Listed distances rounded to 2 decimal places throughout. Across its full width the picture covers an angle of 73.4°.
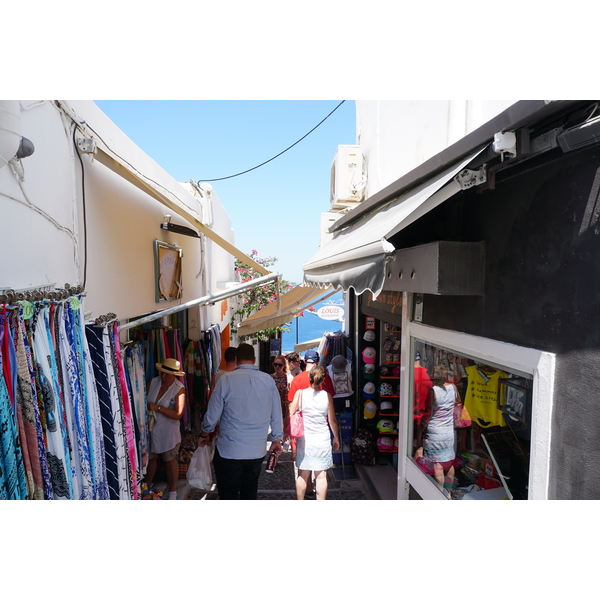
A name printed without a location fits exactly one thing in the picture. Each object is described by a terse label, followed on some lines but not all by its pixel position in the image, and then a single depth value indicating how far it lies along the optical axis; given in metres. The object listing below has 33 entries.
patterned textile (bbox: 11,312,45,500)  2.07
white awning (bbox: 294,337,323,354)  14.36
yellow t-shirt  2.91
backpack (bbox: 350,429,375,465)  6.64
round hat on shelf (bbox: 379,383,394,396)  7.06
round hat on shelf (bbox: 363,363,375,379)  7.39
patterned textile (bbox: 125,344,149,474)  4.57
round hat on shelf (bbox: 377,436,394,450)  6.79
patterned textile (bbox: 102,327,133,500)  2.98
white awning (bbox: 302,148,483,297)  2.07
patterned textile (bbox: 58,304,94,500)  2.50
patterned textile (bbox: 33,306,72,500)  2.25
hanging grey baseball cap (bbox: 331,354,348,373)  7.32
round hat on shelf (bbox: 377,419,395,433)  6.86
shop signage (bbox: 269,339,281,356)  13.94
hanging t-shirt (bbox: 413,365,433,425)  3.97
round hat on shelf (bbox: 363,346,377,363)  7.42
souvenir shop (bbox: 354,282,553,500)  2.54
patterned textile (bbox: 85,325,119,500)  2.93
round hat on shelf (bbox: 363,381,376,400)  7.25
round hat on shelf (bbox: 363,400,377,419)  7.11
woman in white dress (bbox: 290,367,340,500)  4.91
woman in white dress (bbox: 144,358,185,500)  4.99
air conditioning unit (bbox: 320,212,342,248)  8.18
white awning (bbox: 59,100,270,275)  3.38
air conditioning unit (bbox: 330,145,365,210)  6.77
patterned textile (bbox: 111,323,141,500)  3.16
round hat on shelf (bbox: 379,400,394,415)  6.97
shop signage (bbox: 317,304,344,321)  12.36
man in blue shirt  4.34
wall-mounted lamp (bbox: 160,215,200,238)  5.67
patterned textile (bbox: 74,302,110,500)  2.72
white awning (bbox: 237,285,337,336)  7.21
